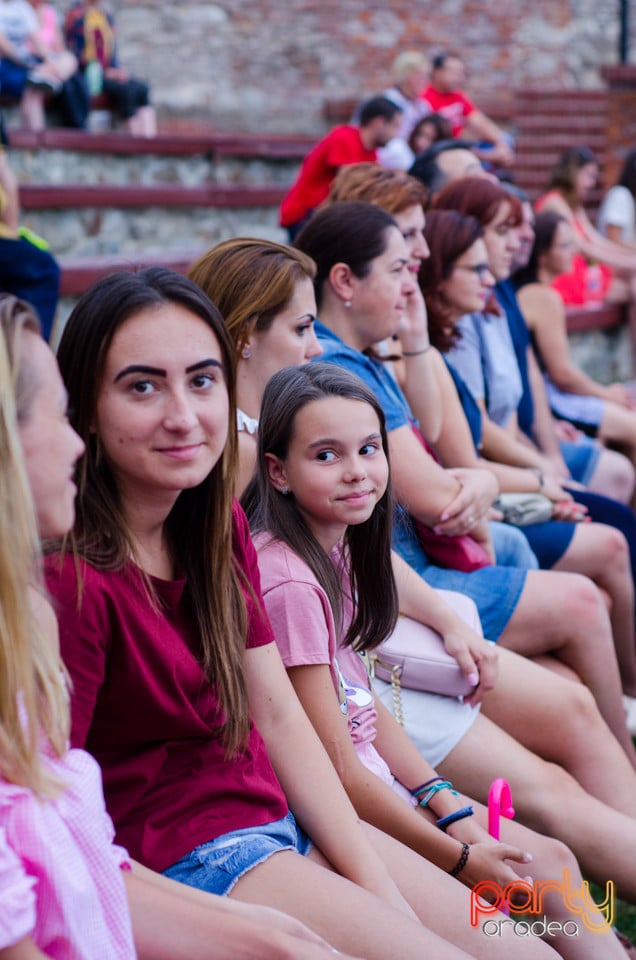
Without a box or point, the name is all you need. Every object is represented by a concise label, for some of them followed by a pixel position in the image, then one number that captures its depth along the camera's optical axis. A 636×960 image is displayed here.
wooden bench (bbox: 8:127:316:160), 8.26
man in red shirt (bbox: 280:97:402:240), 6.81
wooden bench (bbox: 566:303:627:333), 7.28
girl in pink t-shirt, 2.28
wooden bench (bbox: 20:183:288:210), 7.34
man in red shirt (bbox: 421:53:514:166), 9.30
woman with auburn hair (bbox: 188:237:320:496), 2.73
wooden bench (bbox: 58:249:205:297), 6.08
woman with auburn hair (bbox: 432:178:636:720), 3.94
